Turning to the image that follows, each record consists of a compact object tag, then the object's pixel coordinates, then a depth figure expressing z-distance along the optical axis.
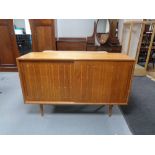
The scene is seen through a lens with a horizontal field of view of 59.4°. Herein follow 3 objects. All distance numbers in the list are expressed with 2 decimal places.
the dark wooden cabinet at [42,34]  3.35
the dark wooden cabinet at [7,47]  3.44
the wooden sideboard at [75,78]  1.65
